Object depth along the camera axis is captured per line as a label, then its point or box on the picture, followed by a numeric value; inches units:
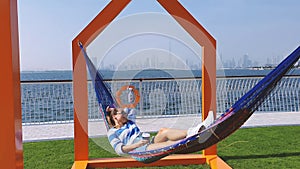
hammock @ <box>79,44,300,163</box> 61.2
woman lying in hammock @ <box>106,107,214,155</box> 79.5
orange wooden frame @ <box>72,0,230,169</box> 99.7
